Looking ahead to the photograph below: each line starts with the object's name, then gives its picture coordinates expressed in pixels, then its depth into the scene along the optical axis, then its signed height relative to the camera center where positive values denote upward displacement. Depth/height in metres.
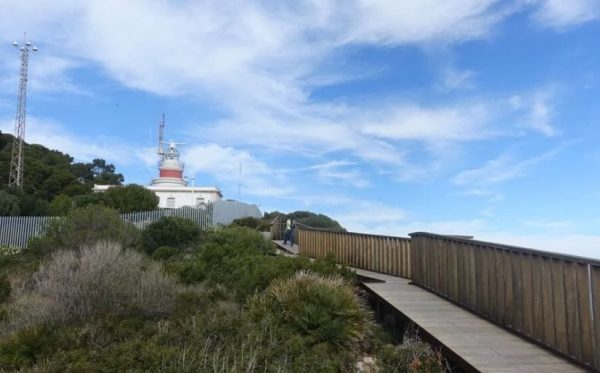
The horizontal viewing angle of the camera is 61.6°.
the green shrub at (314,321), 6.34 -1.10
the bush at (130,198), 35.97 +3.24
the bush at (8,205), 33.63 +2.45
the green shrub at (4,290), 11.86 -1.15
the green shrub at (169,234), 19.78 +0.35
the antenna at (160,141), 67.32 +13.77
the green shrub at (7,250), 23.72 -0.43
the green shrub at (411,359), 5.56 -1.31
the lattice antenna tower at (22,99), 38.62 +11.31
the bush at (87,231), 18.16 +0.44
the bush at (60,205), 32.91 +2.53
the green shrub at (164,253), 17.03 -0.35
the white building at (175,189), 52.83 +5.63
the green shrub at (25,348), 6.45 -1.43
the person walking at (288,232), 23.36 +0.54
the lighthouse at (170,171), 57.16 +8.44
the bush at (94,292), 8.75 -0.92
